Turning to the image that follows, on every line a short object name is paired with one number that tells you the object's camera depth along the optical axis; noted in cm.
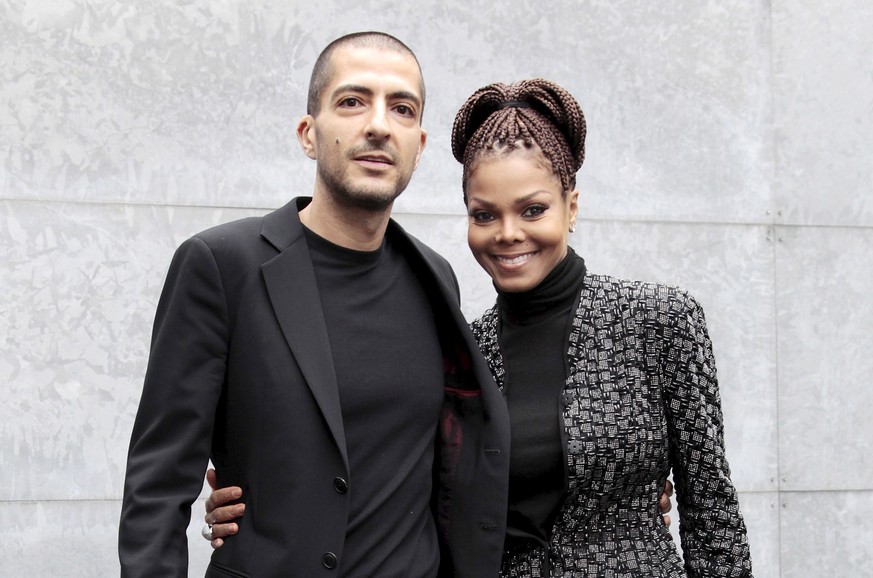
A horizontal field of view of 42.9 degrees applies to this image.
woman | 266
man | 238
